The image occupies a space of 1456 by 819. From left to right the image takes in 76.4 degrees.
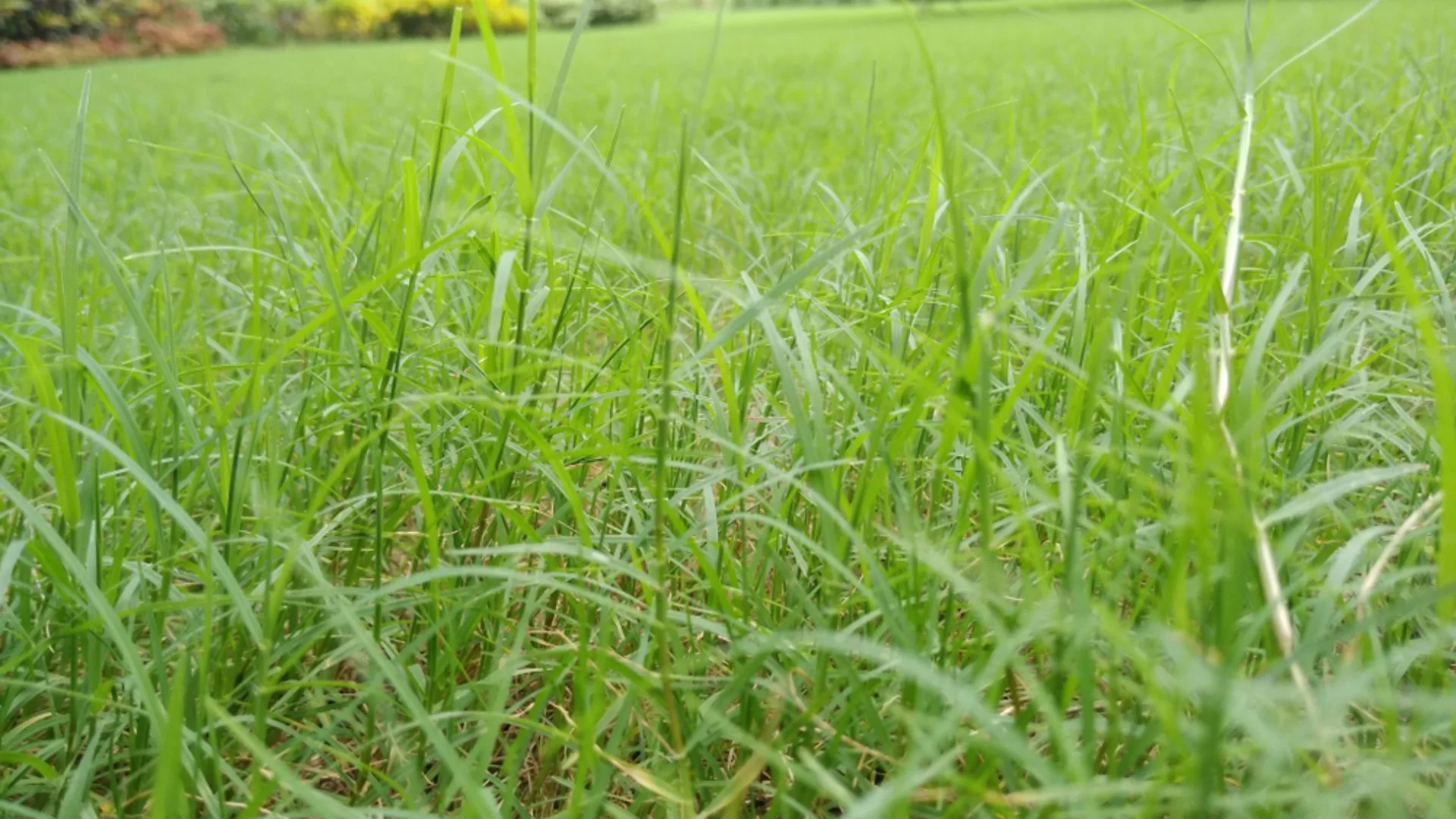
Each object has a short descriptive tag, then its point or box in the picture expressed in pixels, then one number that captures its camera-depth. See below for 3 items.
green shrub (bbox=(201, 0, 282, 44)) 22.56
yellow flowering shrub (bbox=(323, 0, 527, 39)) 23.25
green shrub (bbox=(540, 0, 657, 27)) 26.97
